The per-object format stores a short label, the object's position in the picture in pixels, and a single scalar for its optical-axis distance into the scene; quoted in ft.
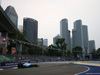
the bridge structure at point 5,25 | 100.08
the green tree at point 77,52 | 336.16
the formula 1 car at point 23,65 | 63.25
